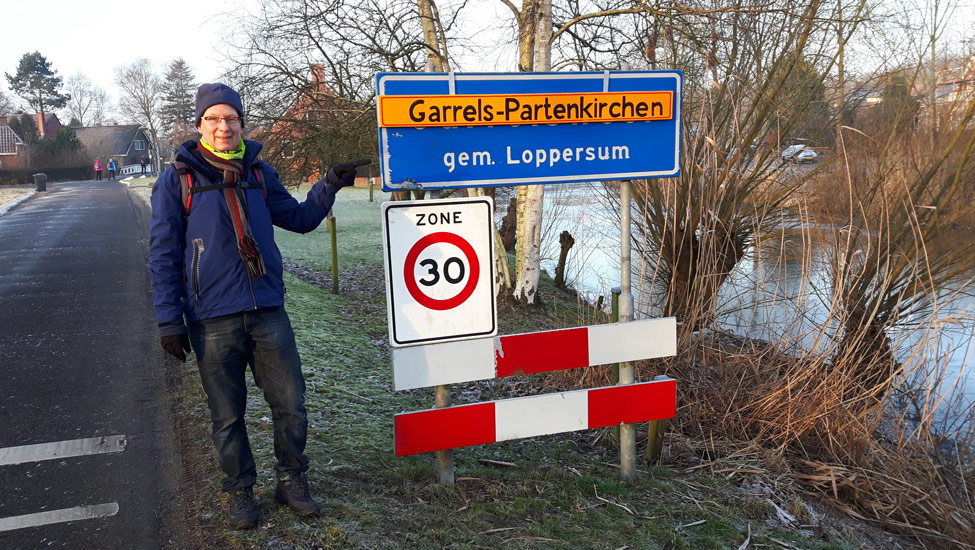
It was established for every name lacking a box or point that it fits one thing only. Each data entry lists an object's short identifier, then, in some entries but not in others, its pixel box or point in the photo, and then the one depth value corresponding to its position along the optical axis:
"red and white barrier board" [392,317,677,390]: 3.70
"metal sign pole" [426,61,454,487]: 3.97
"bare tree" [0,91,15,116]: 82.16
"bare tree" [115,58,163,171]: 73.62
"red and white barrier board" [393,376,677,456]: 3.73
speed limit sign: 3.62
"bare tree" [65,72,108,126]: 99.19
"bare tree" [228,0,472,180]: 10.35
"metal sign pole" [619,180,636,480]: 4.20
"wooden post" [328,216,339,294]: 11.34
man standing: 3.23
